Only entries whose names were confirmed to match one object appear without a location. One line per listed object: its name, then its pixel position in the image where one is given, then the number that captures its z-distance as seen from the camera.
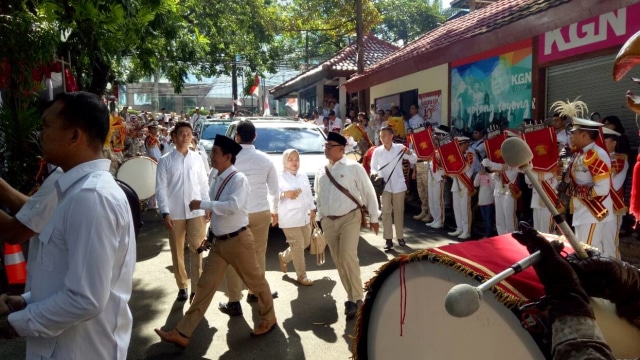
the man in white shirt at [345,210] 5.00
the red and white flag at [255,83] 20.33
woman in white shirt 6.01
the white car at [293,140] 8.55
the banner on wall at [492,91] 9.78
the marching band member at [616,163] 6.25
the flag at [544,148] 6.70
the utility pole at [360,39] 14.60
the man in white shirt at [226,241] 4.28
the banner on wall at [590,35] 7.26
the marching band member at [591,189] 5.31
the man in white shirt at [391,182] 7.80
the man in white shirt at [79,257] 1.76
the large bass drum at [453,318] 1.83
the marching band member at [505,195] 7.69
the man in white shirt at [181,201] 5.39
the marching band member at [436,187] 9.39
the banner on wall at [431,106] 12.79
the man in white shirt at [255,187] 5.18
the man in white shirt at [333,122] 15.94
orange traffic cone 3.72
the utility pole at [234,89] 28.17
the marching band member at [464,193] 8.65
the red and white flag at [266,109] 23.08
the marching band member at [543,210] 6.77
